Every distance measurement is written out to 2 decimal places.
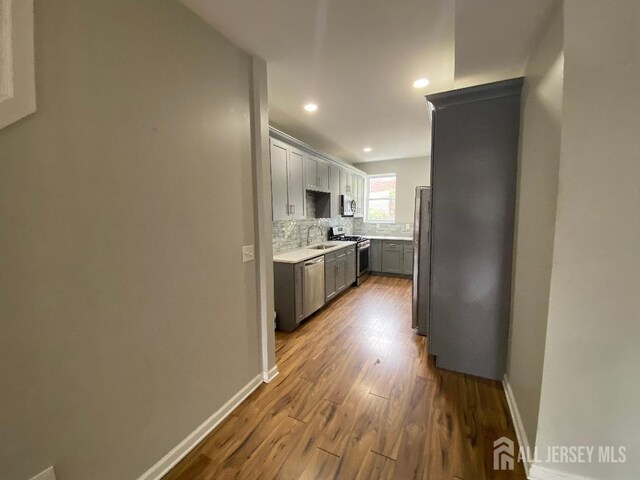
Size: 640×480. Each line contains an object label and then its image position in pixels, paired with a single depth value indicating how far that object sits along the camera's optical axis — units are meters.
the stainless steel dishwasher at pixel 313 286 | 3.21
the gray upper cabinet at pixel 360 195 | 5.89
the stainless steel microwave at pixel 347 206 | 4.98
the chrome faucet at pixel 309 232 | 4.50
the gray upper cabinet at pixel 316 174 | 3.83
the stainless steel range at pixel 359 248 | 5.08
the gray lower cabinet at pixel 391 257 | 5.48
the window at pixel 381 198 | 6.23
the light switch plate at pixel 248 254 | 1.94
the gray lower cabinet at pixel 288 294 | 3.02
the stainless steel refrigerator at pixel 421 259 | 2.68
